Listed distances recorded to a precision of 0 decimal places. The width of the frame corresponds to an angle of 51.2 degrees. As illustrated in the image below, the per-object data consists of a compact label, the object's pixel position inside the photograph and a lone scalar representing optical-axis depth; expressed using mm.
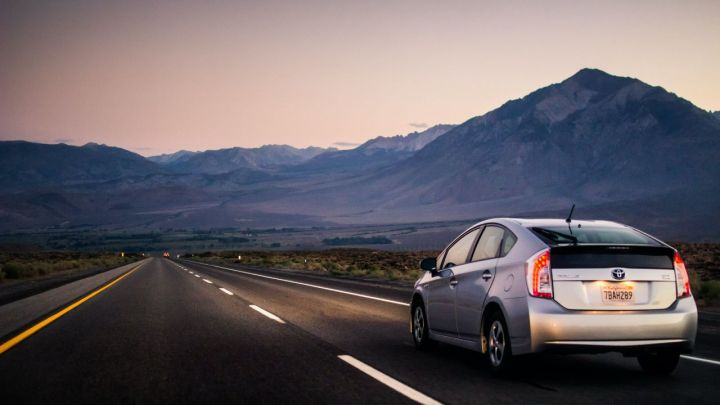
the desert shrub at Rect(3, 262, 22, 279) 36281
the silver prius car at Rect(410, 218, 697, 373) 7168
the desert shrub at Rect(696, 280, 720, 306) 18203
